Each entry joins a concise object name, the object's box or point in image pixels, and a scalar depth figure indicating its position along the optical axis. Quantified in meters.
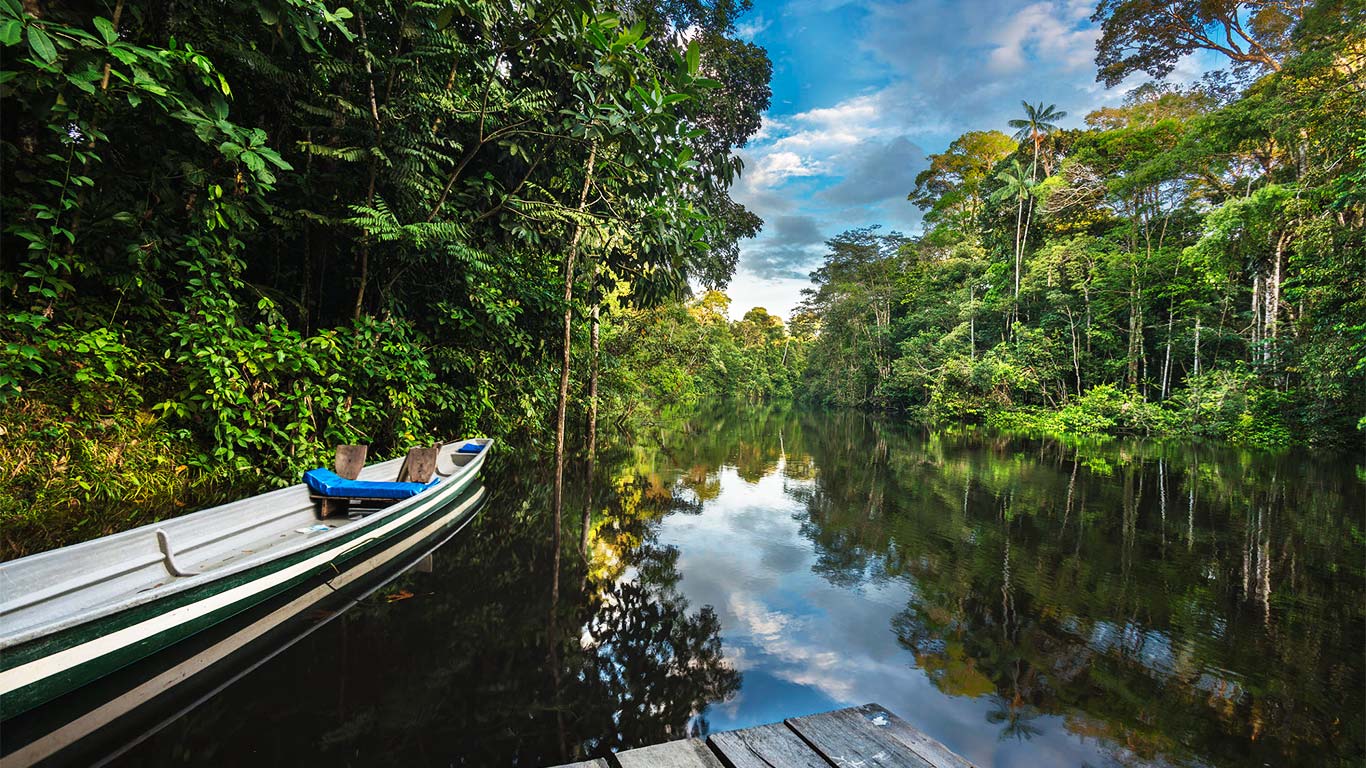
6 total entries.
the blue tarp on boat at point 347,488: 4.71
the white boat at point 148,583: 2.18
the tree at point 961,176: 31.34
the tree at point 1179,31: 14.70
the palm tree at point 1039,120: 23.86
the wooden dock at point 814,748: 1.32
